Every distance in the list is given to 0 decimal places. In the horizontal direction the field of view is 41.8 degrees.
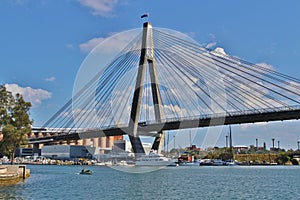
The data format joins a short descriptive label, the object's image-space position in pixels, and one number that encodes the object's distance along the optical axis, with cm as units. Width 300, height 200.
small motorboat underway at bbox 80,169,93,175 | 5835
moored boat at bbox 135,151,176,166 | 8356
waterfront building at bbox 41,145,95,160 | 14112
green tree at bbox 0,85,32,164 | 3809
